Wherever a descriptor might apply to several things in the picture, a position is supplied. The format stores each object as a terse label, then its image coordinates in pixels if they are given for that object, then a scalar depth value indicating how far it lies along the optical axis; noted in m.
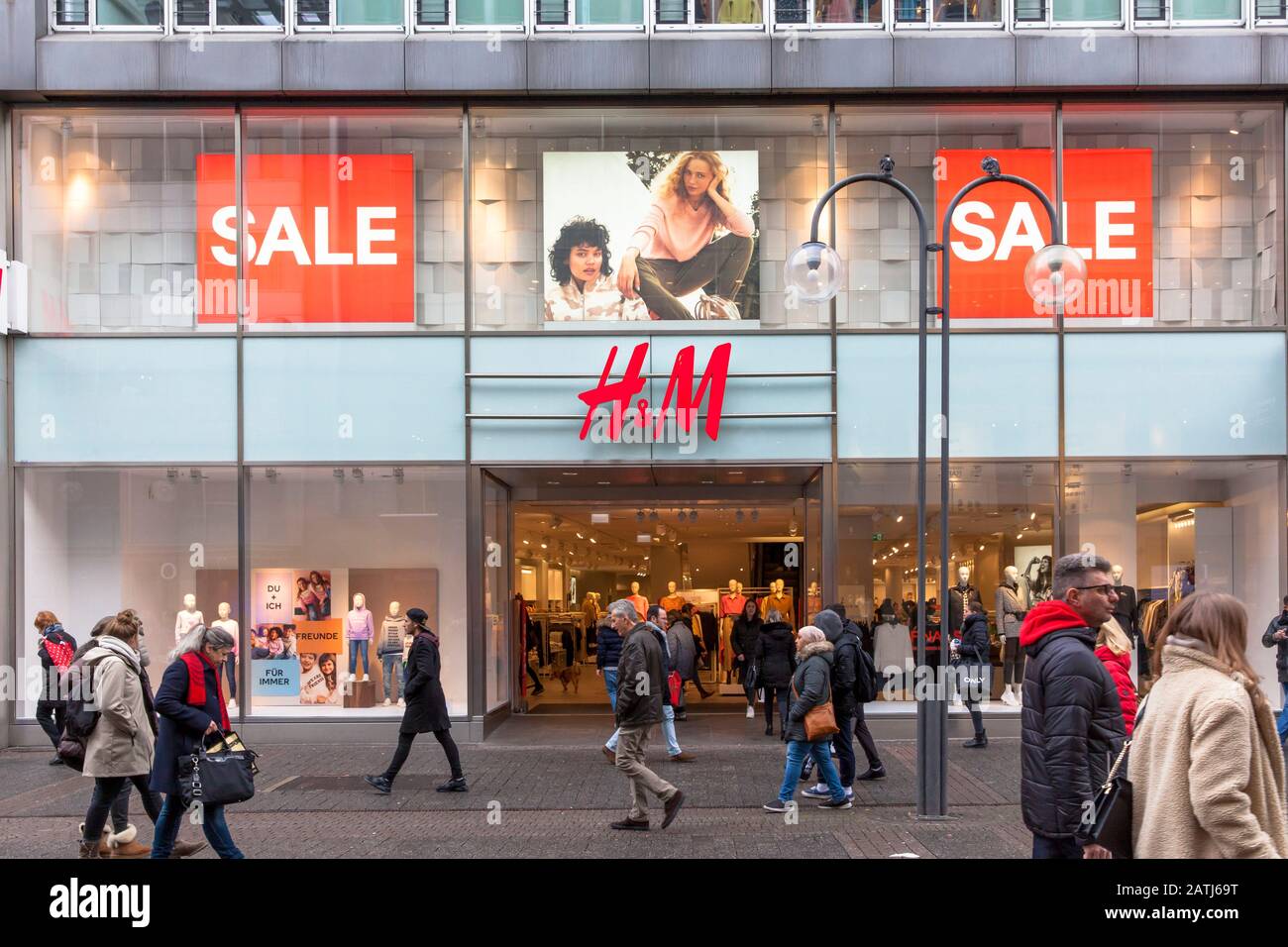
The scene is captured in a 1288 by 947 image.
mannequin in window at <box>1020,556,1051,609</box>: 14.24
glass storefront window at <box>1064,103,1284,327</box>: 14.47
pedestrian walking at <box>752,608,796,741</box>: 13.47
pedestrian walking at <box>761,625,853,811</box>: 9.30
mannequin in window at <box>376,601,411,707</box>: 14.34
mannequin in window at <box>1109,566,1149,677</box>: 14.21
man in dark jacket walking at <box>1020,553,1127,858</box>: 4.64
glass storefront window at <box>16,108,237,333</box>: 14.42
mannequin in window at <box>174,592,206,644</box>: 14.37
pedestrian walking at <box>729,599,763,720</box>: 15.46
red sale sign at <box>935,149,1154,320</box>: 14.53
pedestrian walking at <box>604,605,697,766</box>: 12.30
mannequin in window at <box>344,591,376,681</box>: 14.49
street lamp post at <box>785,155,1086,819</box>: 8.84
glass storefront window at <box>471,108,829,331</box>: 14.54
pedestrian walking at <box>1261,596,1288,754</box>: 12.45
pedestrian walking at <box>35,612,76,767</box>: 11.43
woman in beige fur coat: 3.57
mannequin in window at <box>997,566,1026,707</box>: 14.06
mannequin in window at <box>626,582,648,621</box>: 17.00
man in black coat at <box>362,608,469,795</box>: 10.77
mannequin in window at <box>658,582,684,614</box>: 17.66
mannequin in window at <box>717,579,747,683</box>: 18.20
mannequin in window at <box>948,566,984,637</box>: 14.02
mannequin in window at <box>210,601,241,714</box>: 14.12
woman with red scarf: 7.07
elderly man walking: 9.06
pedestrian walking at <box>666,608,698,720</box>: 14.86
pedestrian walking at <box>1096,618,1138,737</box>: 6.31
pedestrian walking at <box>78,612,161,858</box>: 7.64
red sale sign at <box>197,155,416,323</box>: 14.45
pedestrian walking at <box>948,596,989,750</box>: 13.42
